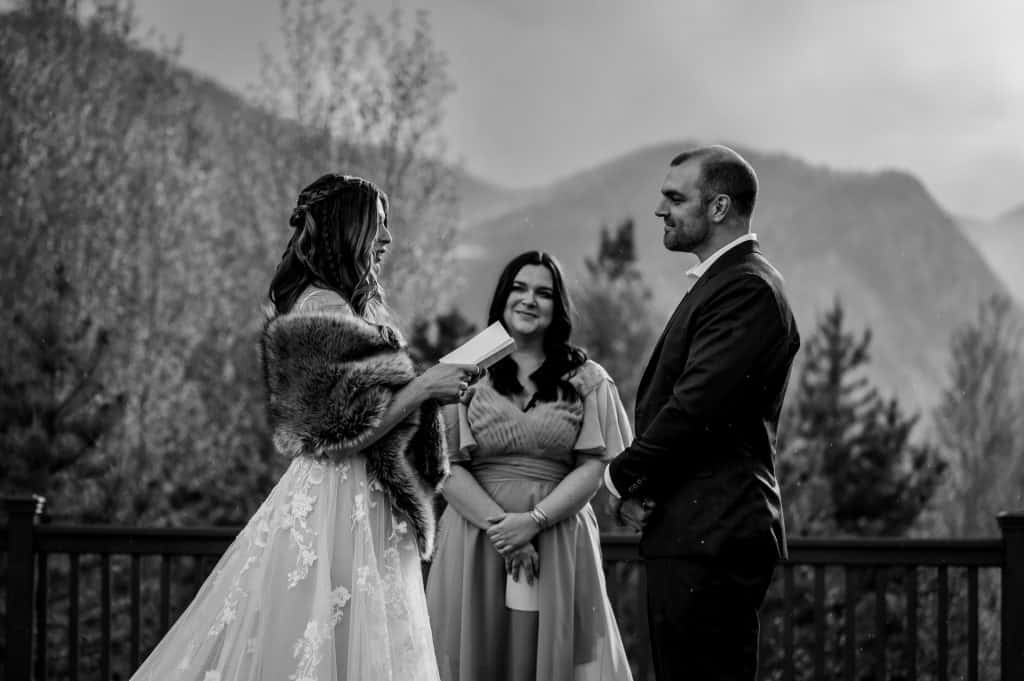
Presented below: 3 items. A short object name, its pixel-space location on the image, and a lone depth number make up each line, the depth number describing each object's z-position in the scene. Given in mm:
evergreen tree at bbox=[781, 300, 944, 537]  18156
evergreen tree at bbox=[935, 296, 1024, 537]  29641
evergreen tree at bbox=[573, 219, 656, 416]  22031
